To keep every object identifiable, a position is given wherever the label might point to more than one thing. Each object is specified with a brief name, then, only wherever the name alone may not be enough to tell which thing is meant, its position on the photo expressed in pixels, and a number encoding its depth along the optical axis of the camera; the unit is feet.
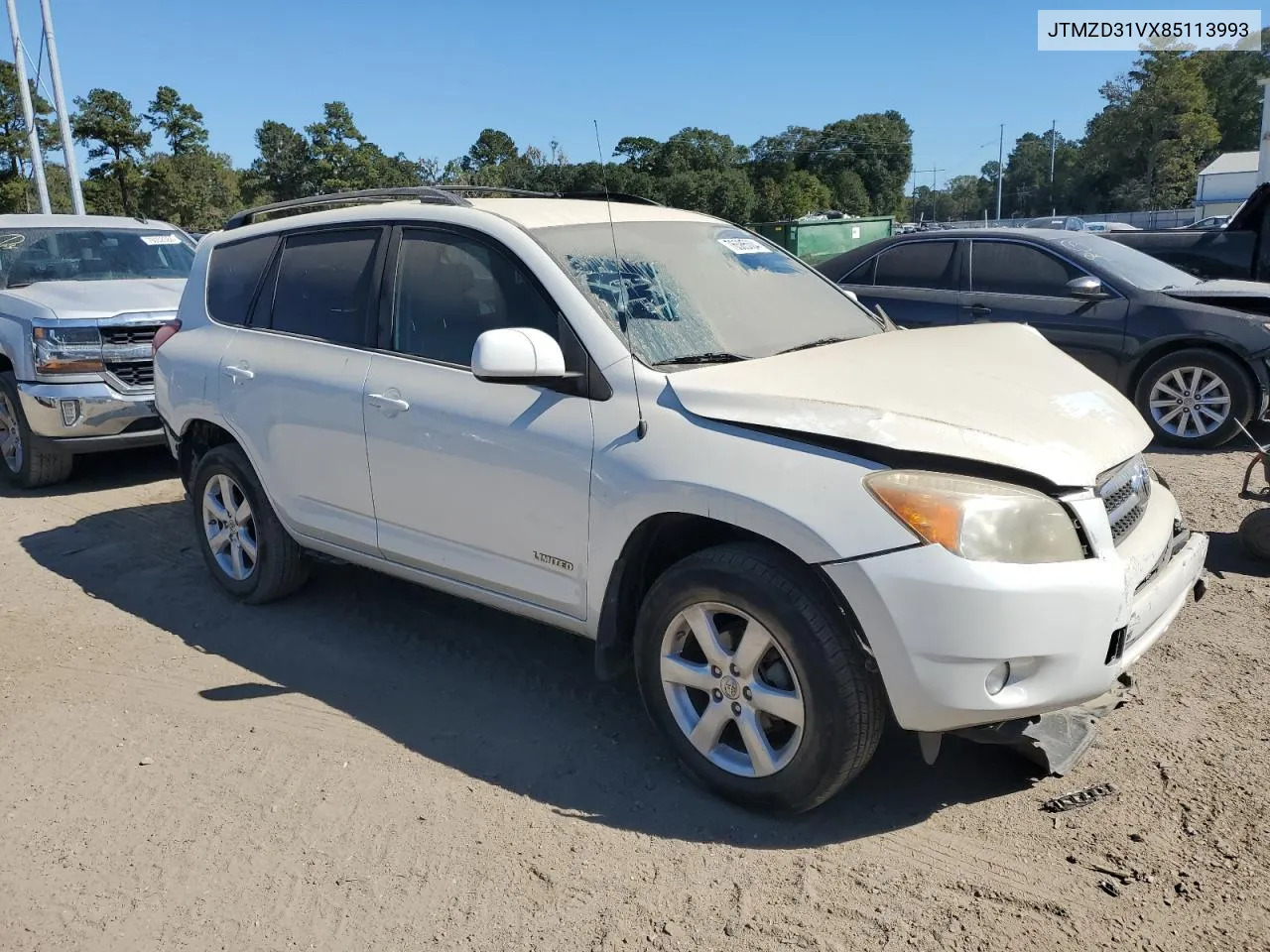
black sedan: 24.23
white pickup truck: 23.12
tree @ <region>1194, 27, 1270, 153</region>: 267.80
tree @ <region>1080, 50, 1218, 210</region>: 250.57
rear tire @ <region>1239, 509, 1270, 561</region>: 15.88
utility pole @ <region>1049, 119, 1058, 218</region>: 320.95
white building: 173.78
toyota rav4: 8.82
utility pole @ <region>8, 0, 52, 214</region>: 62.44
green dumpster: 68.90
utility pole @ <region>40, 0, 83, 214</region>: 60.75
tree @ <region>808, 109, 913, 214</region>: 263.70
